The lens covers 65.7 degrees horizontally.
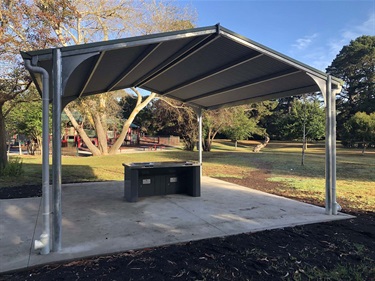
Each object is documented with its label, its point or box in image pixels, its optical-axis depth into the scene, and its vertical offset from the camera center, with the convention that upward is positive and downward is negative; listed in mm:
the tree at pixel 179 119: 24419 +1833
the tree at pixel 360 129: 24611 +730
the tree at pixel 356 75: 39406 +8954
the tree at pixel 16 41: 9516 +3412
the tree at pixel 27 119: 20688 +1475
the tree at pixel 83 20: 9703 +4736
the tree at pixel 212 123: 24516 +1359
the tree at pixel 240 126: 27712 +1176
